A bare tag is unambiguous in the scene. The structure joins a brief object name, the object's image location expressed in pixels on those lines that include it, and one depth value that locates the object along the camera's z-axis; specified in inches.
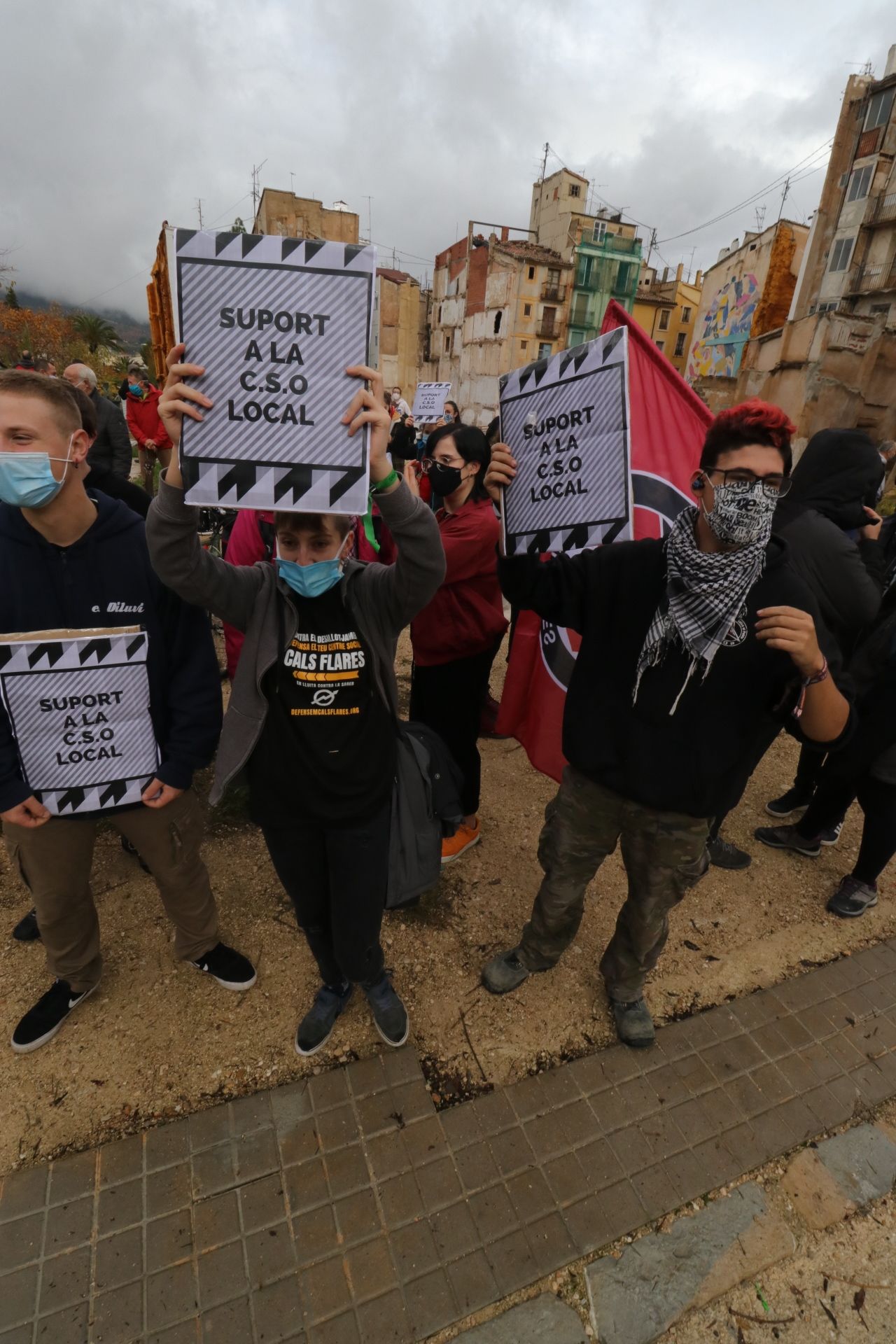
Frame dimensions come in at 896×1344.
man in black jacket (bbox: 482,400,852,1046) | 78.9
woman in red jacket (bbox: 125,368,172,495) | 366.9
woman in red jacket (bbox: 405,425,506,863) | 128.6
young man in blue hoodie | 81.4
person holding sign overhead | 75.6
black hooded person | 116.7
